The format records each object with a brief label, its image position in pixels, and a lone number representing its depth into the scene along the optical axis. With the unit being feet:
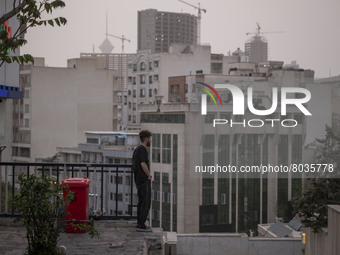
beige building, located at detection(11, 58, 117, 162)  217.15
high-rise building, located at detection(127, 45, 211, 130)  265.34
